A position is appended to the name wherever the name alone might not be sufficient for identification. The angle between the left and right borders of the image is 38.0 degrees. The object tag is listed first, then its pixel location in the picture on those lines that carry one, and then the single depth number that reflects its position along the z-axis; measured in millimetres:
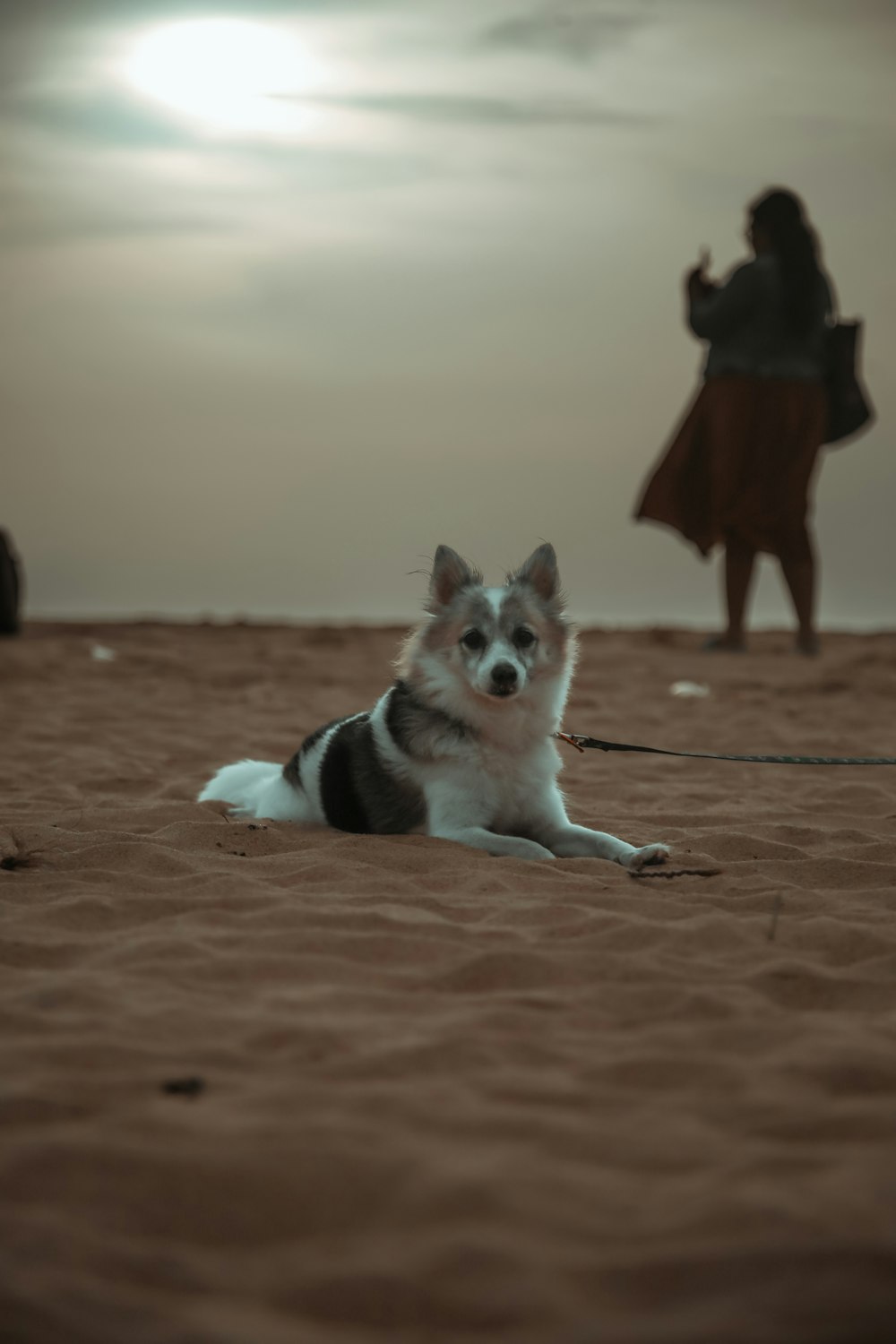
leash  5070
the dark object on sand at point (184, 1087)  2650
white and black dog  5129
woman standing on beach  13680
